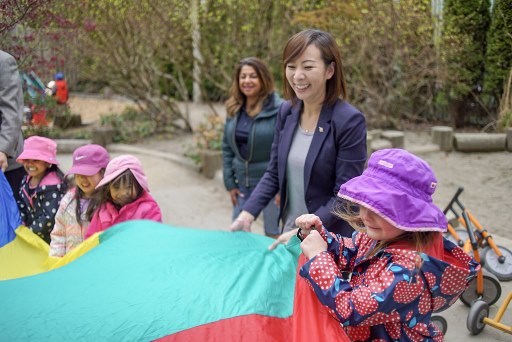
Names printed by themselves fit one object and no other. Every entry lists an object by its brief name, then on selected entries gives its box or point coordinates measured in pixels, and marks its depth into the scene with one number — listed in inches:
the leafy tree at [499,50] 144.1
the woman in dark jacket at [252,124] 159.0
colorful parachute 77.8
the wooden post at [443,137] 212.4
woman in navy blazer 96.7
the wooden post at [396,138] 275.0
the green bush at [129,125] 391.5
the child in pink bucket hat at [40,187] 127.4
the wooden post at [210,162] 291.4
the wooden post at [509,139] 160.5
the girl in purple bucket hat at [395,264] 62.5
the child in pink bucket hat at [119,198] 117.9
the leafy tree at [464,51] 161.2
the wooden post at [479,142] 166.7
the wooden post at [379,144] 264.1
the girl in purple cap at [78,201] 119.8
